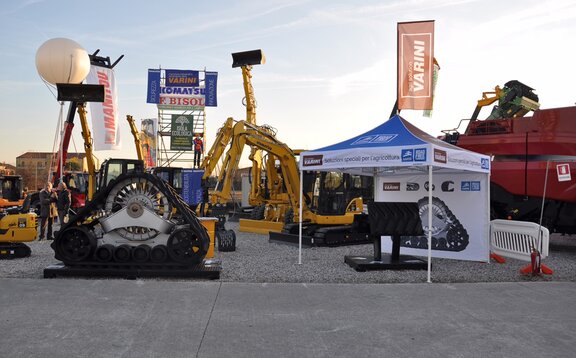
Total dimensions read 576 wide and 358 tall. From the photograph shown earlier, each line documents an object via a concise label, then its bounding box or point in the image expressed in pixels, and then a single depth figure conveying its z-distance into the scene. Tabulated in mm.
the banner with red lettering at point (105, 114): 20586
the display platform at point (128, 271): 8430
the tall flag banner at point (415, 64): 12117
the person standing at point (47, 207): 13883
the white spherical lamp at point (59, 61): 12594
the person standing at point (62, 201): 14523
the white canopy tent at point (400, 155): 8727
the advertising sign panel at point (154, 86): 31250
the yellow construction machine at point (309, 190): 14898
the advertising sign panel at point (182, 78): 31172
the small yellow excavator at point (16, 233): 10641
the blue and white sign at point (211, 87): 31531
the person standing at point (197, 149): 29750
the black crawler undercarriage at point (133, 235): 8586
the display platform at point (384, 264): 9516
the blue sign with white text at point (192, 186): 17297
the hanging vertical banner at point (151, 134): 37562
